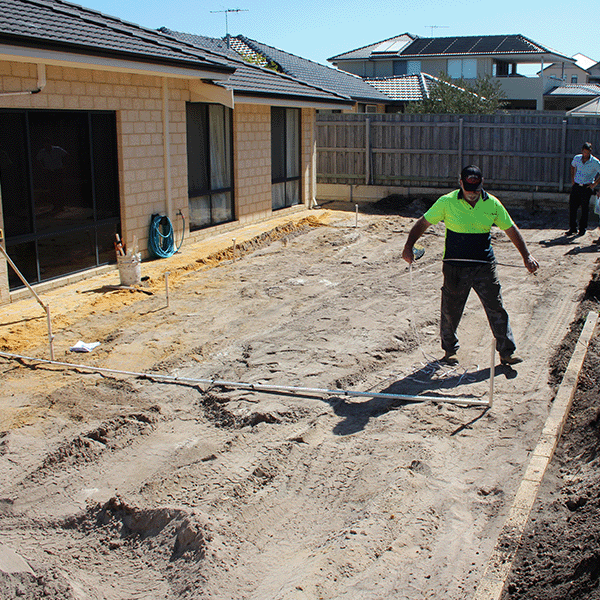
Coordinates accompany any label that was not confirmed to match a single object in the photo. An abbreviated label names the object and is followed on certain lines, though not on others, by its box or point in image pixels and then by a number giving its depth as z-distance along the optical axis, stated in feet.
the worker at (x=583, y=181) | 47.01
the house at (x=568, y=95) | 147.23
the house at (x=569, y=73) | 194.49
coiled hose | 40.47
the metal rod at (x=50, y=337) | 23.96
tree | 77.00
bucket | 33.83
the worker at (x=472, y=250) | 22.33
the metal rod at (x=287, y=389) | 20.63
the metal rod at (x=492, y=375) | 19.47
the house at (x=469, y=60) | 142.92
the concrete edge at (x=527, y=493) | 12.33
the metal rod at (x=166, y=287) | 30.78
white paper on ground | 25.44
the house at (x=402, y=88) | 94.12
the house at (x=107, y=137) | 30.86
